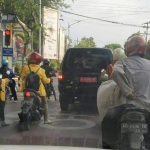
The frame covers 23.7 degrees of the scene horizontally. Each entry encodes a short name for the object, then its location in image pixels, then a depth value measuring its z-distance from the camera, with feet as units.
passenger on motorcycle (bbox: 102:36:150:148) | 13.20
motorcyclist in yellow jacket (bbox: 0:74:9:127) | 24.88
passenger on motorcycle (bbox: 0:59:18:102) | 31.68
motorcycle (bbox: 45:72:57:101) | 38.41
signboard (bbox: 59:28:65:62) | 238.89
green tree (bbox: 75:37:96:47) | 284.61
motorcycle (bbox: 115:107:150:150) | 12.41
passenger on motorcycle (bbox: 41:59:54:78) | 39.70
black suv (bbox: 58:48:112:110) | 31.24
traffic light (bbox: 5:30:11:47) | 51.70
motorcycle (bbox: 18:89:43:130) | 23.62
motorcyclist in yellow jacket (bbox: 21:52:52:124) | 25.17
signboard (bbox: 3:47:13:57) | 53.52
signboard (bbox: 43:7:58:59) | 147.04
